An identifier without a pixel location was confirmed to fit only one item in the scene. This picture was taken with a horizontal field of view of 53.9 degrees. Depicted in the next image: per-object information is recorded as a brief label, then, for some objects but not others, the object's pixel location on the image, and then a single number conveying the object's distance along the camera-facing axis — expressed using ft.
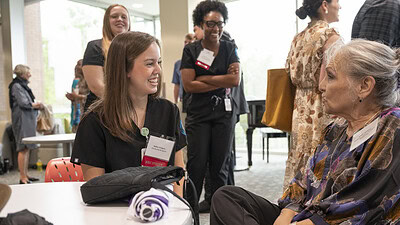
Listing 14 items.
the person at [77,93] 13.75
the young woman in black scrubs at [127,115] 5.12
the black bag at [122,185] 3.49
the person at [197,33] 12.35
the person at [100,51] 8.33
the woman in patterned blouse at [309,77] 7.64
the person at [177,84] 16.63
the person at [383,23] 6.72
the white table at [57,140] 11.50
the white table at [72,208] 3.15
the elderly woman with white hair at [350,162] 4.12
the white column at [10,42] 23.35
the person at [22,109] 18.49
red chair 5.97
